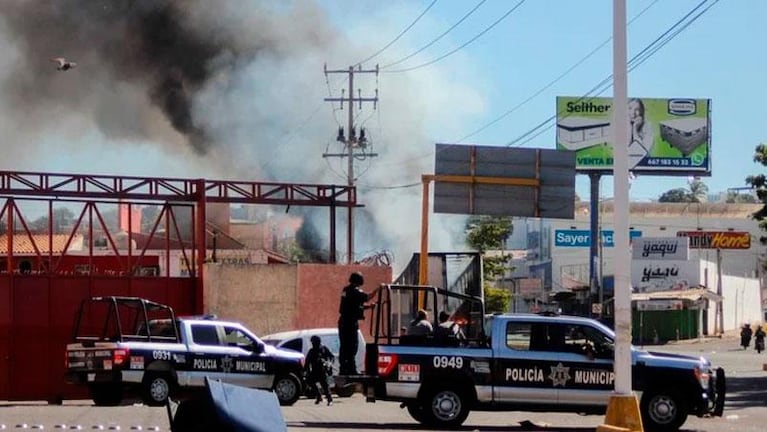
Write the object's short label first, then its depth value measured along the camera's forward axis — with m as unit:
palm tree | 149.11
